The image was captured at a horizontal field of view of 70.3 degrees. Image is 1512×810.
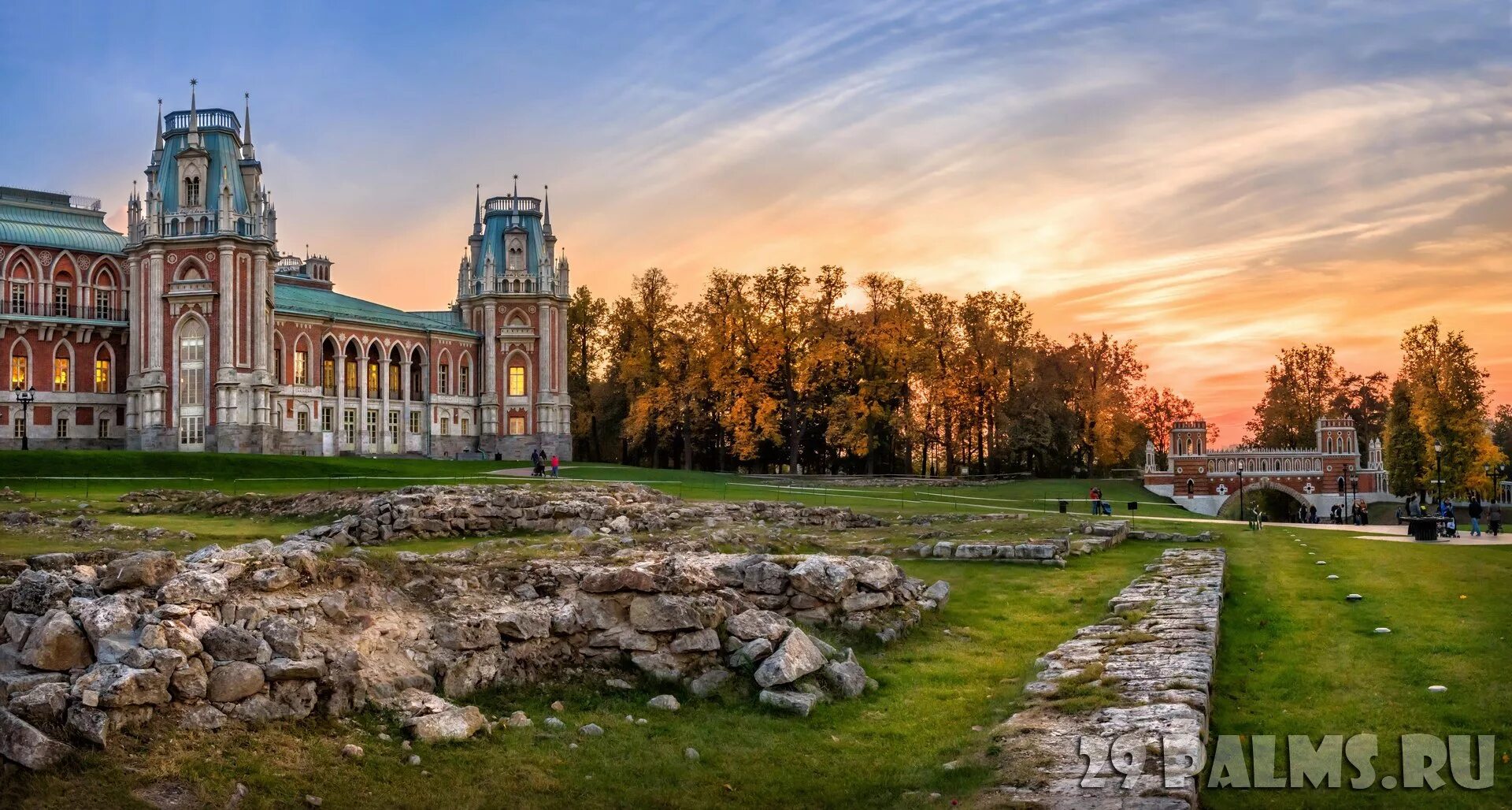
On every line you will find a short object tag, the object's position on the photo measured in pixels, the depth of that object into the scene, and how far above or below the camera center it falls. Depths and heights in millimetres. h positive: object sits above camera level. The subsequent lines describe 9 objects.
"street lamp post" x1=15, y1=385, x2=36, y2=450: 62531 +3223
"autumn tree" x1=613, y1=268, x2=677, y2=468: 73938 +6538
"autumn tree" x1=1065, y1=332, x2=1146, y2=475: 76938 +2708
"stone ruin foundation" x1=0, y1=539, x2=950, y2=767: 8578 -1837
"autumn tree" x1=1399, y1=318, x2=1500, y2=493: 64688 +1478
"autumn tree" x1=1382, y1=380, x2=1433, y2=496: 68531 -1482
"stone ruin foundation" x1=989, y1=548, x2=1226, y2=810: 8055 -2545
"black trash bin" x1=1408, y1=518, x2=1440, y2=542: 32281 -3088
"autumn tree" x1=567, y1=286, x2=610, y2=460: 95312 +8855
